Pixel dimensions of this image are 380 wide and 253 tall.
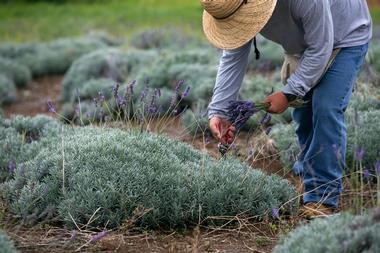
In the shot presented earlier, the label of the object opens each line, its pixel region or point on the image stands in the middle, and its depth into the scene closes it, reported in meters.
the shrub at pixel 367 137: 5.05
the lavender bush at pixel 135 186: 3.94
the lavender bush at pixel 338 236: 2.90
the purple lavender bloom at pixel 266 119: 4.53
